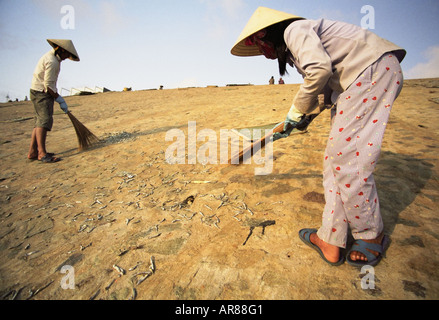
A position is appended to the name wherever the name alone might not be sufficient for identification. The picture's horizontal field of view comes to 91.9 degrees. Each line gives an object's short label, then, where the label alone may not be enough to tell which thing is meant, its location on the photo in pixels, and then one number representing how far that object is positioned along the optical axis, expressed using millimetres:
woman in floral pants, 1185
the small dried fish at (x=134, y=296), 1213
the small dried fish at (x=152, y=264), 1395
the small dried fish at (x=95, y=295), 1241
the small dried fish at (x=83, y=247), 1644
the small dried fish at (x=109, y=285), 1284
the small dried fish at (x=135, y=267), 1405
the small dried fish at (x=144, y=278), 1308
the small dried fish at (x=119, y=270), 1384
